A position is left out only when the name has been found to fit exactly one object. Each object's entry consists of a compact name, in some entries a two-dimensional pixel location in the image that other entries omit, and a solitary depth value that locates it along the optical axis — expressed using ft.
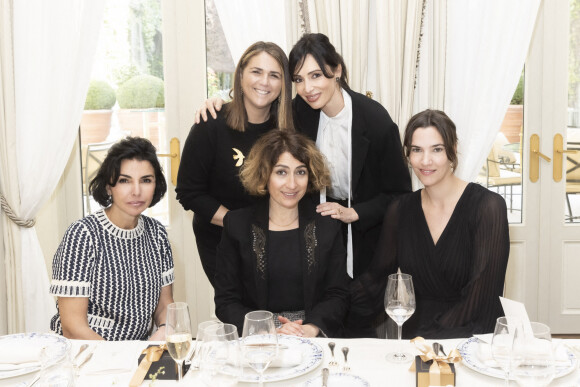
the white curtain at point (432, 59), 10.99
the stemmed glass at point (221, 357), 4.02
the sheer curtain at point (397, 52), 10.79
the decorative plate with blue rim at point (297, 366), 4.76
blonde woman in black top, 8.14
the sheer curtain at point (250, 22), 11.06
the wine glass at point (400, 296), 5.38
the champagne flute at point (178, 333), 4.60
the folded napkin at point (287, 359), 4.95
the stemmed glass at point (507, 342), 3.92
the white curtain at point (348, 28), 10.70
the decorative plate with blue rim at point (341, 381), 4.70
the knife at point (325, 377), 4.62
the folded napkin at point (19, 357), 5.00
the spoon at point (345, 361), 5.06
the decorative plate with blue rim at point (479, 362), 4.72
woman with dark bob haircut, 6.63
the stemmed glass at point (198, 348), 4.52
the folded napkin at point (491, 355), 4.82
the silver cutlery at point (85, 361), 5.15
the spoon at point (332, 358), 5.15
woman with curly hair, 7.30
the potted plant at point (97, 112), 11.88
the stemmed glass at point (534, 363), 3.85
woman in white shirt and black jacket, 8.28
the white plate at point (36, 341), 5.41
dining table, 4.79
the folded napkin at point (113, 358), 5.12
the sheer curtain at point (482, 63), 11.09
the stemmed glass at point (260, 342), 4.22
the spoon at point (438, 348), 5.08
